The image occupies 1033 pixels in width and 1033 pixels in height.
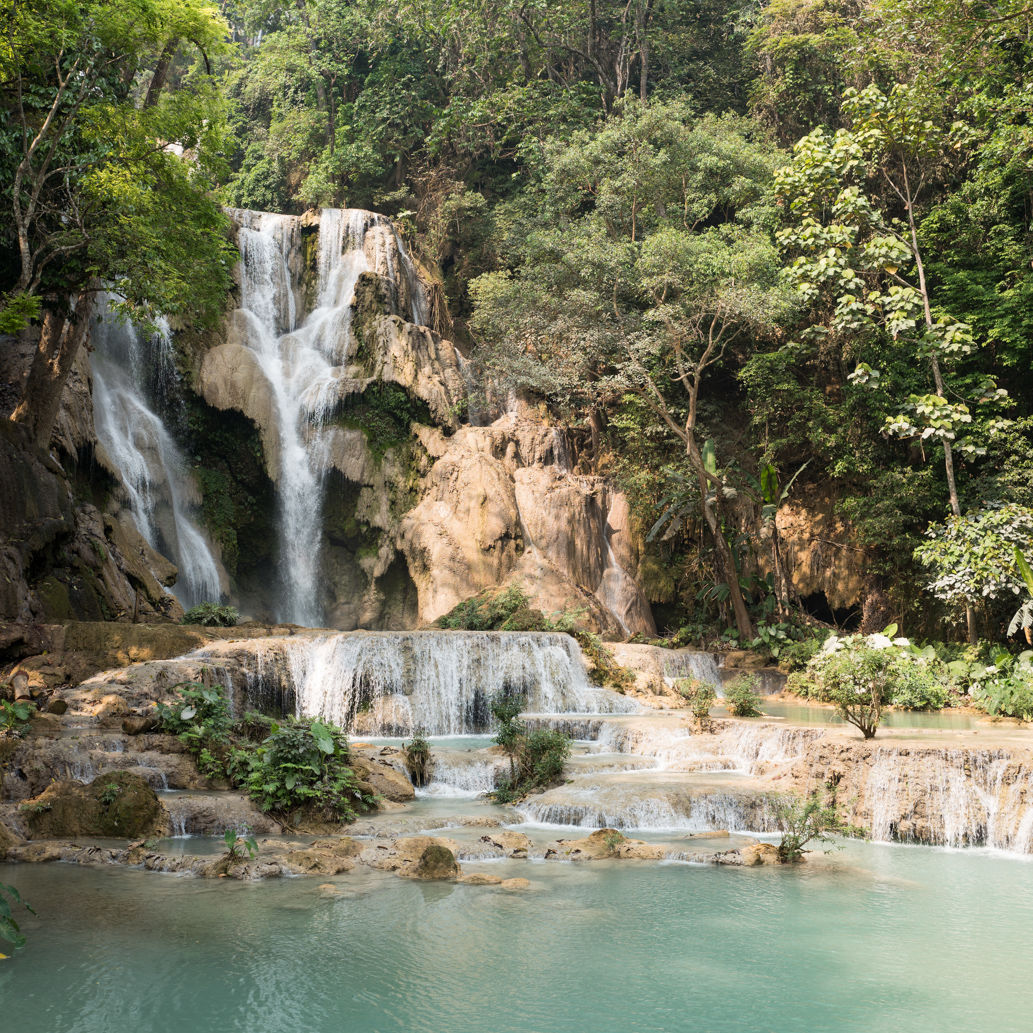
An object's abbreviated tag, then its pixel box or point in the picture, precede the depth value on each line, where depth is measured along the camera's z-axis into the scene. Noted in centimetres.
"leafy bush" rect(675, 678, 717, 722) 1282
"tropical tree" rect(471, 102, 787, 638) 2116
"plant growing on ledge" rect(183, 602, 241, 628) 1705
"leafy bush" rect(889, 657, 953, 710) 1548
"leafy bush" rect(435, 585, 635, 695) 1714
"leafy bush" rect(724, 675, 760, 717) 1418
